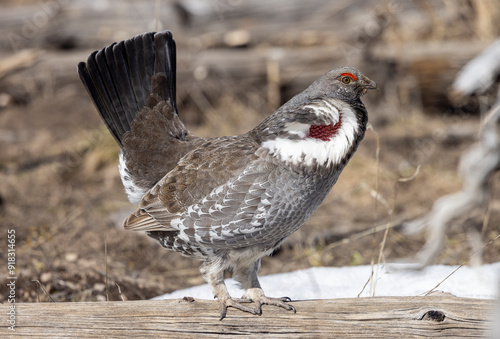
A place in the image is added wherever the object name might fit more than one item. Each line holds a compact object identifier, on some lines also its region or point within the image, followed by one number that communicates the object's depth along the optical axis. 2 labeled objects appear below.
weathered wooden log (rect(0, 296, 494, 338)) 6.00
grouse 6.42
